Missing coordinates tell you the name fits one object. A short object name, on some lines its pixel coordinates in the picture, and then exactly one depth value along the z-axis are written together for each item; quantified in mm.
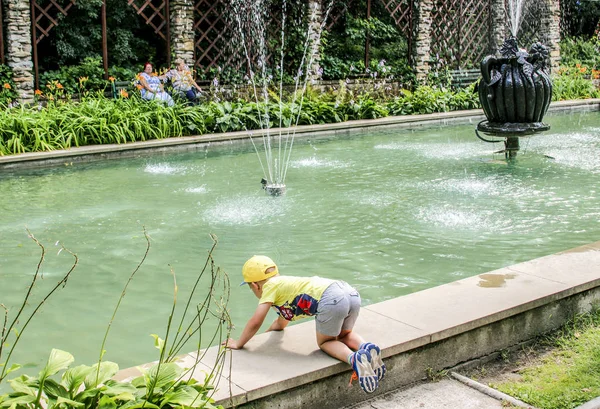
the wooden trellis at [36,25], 15594
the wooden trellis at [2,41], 14945
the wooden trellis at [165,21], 17072
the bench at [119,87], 15594
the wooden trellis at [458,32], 22516
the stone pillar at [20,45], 14781
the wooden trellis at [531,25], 24578
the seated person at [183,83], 15586
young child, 3527
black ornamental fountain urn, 10039
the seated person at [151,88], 14516
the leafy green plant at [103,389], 2805
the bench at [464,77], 20891
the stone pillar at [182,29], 17000
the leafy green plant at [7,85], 14594
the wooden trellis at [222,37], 18328
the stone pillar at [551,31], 24453
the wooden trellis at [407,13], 21156
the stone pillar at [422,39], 20984
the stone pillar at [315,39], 19172
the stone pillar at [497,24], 24328
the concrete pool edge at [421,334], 3471
